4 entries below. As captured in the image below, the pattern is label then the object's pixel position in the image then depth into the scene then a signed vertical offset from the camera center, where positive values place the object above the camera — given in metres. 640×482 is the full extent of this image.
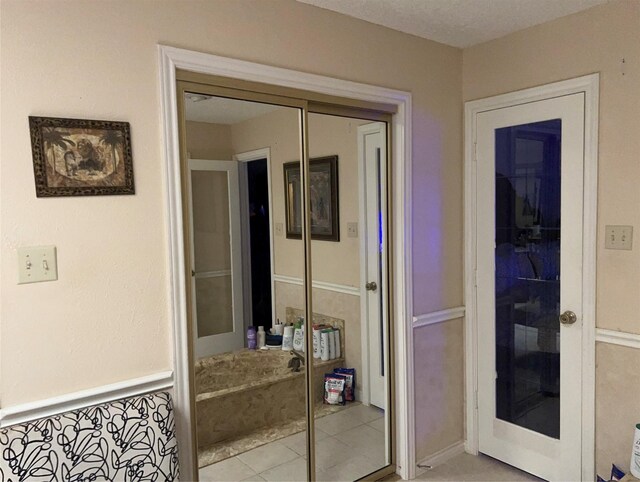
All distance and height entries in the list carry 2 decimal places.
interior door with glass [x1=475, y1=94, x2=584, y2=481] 2.50 -0.43
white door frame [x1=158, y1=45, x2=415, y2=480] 1.87 -0.02
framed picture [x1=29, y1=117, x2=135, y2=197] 1.61 +0.19
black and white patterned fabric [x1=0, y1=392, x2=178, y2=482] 1.53 -0.75
